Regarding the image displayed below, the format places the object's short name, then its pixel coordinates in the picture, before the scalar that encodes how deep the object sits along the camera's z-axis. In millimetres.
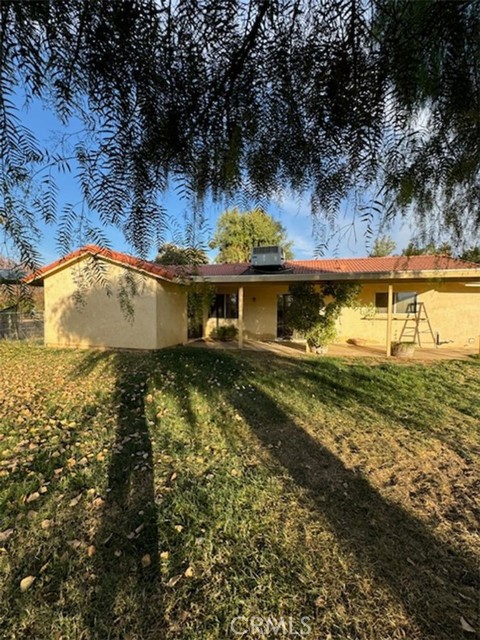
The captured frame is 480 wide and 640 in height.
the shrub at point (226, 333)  13047
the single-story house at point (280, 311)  9930
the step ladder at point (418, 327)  11633
